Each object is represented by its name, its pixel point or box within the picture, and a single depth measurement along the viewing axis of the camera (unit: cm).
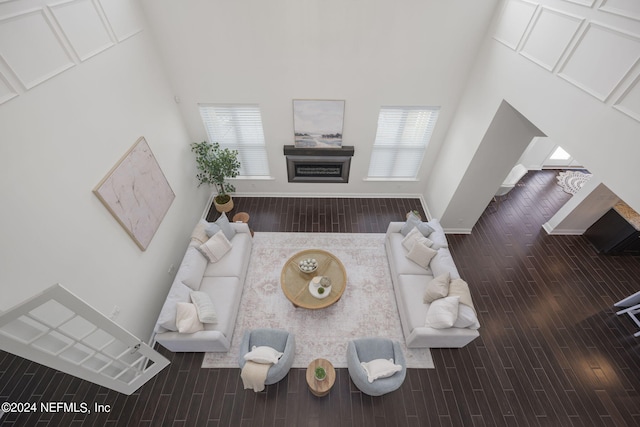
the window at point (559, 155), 712
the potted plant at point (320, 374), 338
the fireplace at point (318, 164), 561
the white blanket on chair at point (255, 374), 328
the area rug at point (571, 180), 678
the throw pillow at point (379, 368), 325
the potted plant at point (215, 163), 529
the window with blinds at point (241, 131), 520
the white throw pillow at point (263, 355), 334
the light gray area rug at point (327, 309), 402
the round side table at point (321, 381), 339
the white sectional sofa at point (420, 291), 370
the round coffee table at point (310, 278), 414
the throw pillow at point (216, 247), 447
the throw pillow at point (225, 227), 480
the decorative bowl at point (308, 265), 443
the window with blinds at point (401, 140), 524
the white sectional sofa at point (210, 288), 359
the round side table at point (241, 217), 559
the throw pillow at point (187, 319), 352
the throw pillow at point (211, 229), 465
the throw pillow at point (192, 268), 407
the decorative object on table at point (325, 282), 416
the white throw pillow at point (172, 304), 351
